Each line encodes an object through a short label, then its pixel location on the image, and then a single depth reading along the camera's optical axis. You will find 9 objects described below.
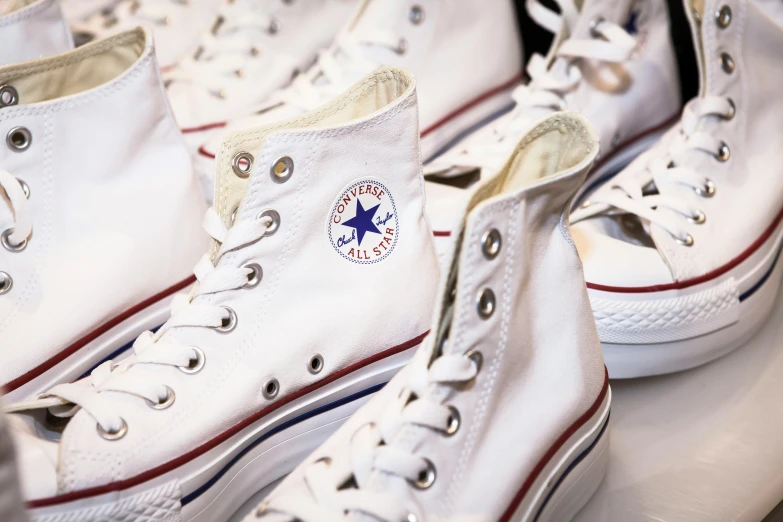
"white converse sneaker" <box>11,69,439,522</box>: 0.76
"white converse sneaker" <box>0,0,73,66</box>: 1.04
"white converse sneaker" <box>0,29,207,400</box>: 0.94
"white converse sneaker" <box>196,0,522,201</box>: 1.30
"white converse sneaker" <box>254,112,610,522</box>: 0.66
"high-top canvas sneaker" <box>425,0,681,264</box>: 1.15
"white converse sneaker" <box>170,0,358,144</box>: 1.44
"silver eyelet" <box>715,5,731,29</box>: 1.03
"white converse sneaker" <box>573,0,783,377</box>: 0.96
